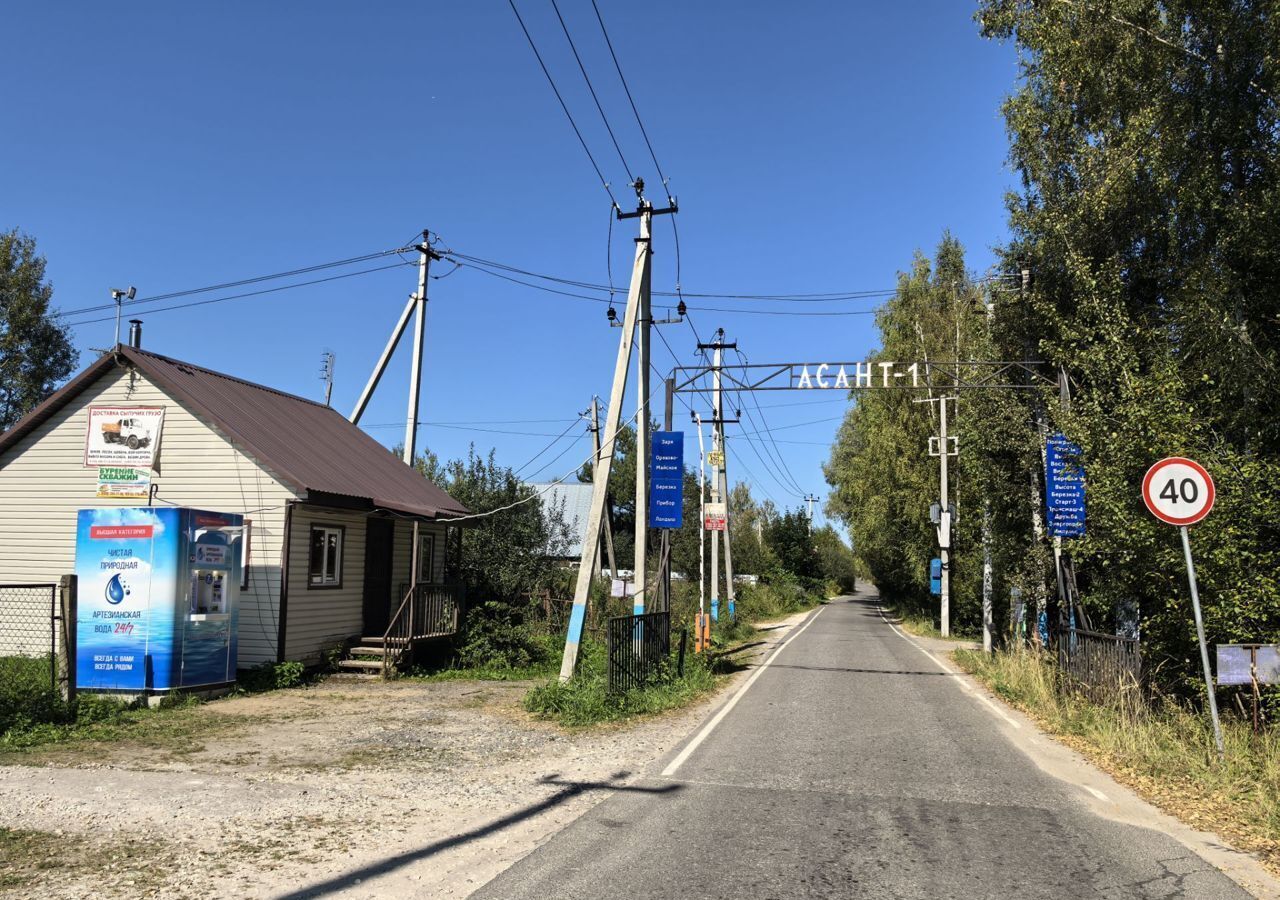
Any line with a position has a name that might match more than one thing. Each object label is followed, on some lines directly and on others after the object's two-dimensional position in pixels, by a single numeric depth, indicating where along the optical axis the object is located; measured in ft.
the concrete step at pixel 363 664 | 55.01
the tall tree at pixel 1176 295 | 35.65
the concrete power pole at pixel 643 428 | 52.70
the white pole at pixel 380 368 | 78.12
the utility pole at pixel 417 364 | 82.53
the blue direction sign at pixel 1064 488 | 44.01
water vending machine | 41.73
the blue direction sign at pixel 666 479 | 58.70
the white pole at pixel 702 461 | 123.64
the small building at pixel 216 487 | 51.65
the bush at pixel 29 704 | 34.27
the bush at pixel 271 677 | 48.56
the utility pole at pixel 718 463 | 101.19
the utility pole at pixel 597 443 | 88.58
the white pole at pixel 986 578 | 70.18
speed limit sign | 30.76
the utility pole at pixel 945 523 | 103.14
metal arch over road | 59.79
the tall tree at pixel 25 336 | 105.70
